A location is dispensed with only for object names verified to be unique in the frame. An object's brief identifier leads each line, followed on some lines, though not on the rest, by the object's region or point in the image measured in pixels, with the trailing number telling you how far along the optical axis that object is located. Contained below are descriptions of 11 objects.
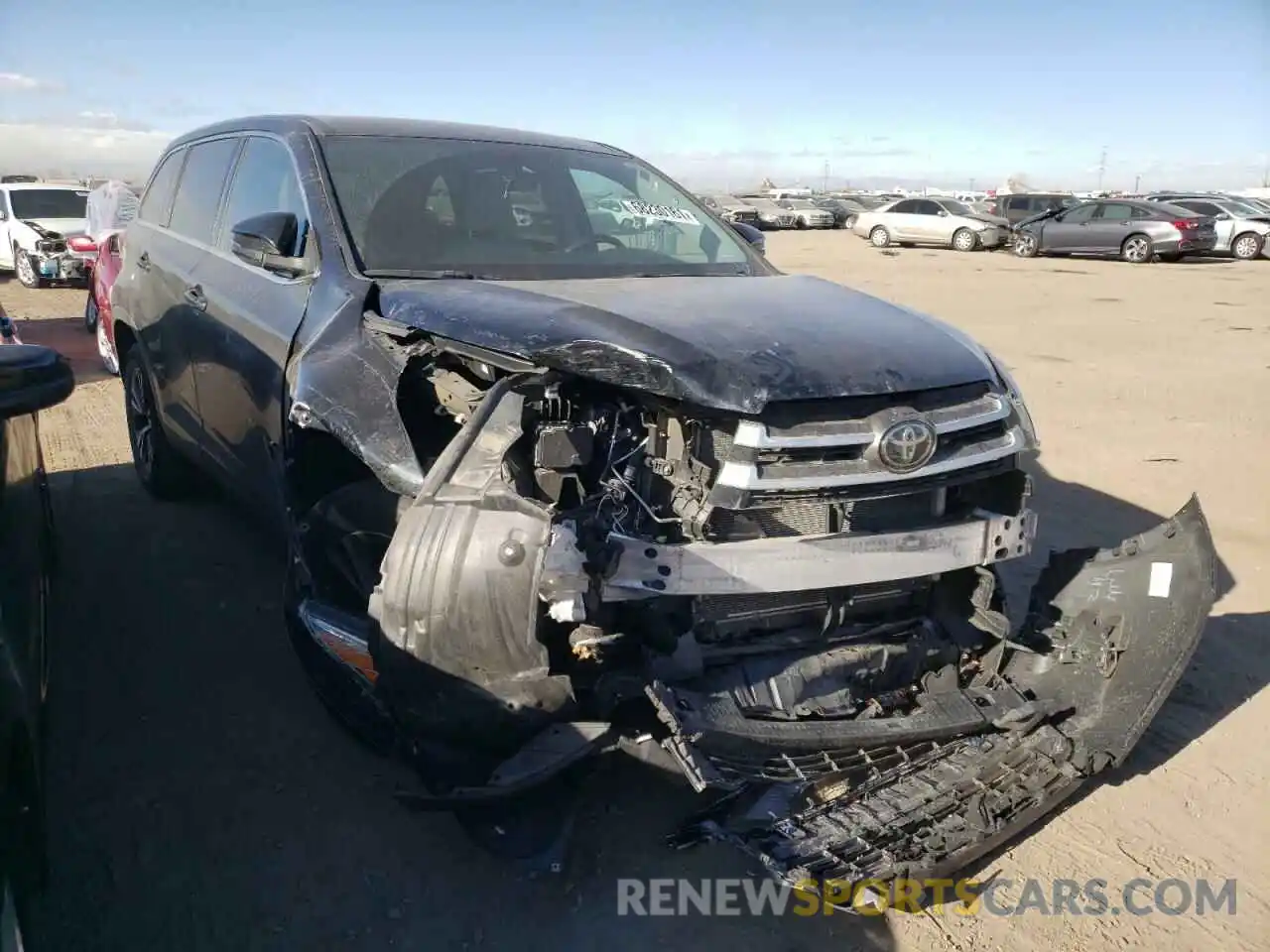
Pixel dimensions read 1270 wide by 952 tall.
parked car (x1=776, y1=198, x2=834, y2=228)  39.84
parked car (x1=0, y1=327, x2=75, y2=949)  2.16
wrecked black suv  2.62
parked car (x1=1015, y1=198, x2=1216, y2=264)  23.45
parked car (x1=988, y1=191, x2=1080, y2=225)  27.75
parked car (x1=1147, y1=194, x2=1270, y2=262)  24.25
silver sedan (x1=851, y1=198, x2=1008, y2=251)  27.53
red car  8.00
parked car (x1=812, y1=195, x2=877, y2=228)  40.85
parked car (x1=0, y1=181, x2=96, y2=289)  15.90
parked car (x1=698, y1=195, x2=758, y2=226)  34.65
